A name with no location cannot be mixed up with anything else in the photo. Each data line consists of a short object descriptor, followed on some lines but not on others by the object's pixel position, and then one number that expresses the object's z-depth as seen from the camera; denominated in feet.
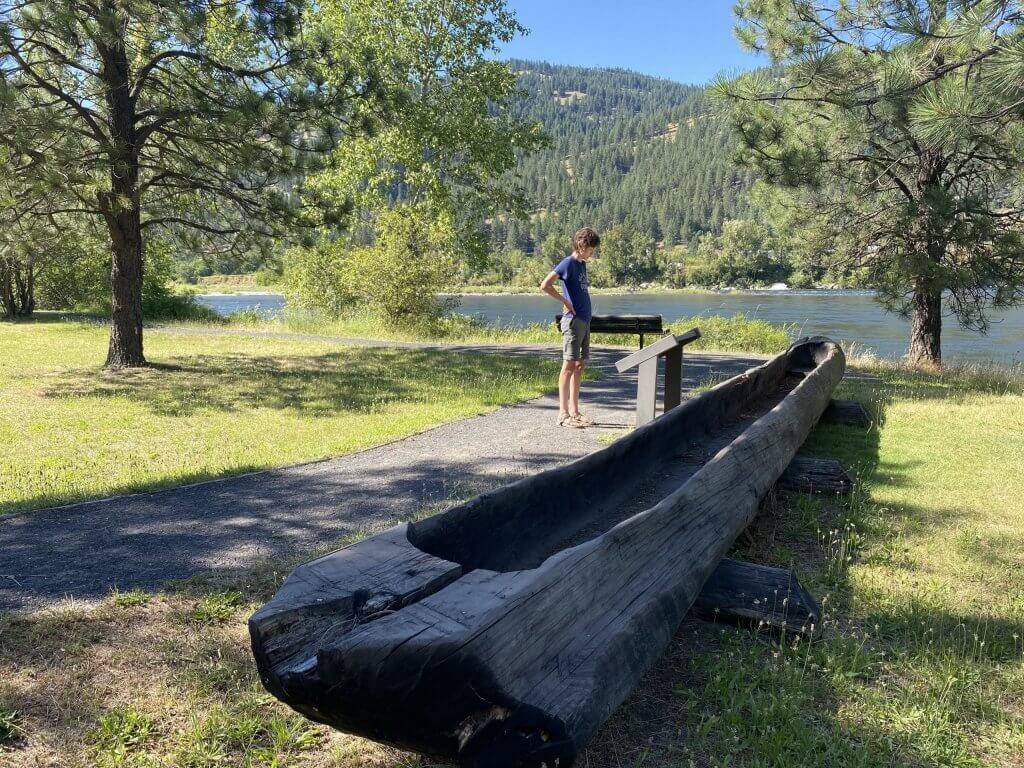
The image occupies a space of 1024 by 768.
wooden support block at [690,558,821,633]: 8.99
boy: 19.97
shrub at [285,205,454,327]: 58.08
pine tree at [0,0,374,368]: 24.77
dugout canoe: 5.18
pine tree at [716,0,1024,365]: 19.71
